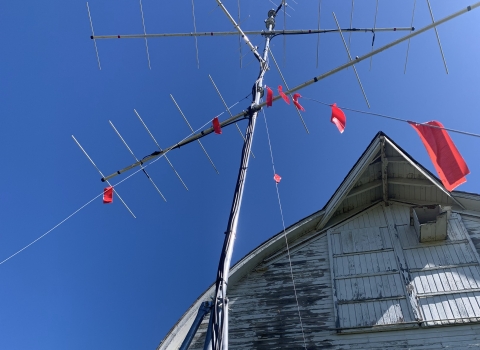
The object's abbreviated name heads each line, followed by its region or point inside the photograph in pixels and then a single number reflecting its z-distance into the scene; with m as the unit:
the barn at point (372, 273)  6.20
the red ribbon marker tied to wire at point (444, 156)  4.73
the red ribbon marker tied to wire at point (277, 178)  6.43
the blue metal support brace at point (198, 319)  3.17
